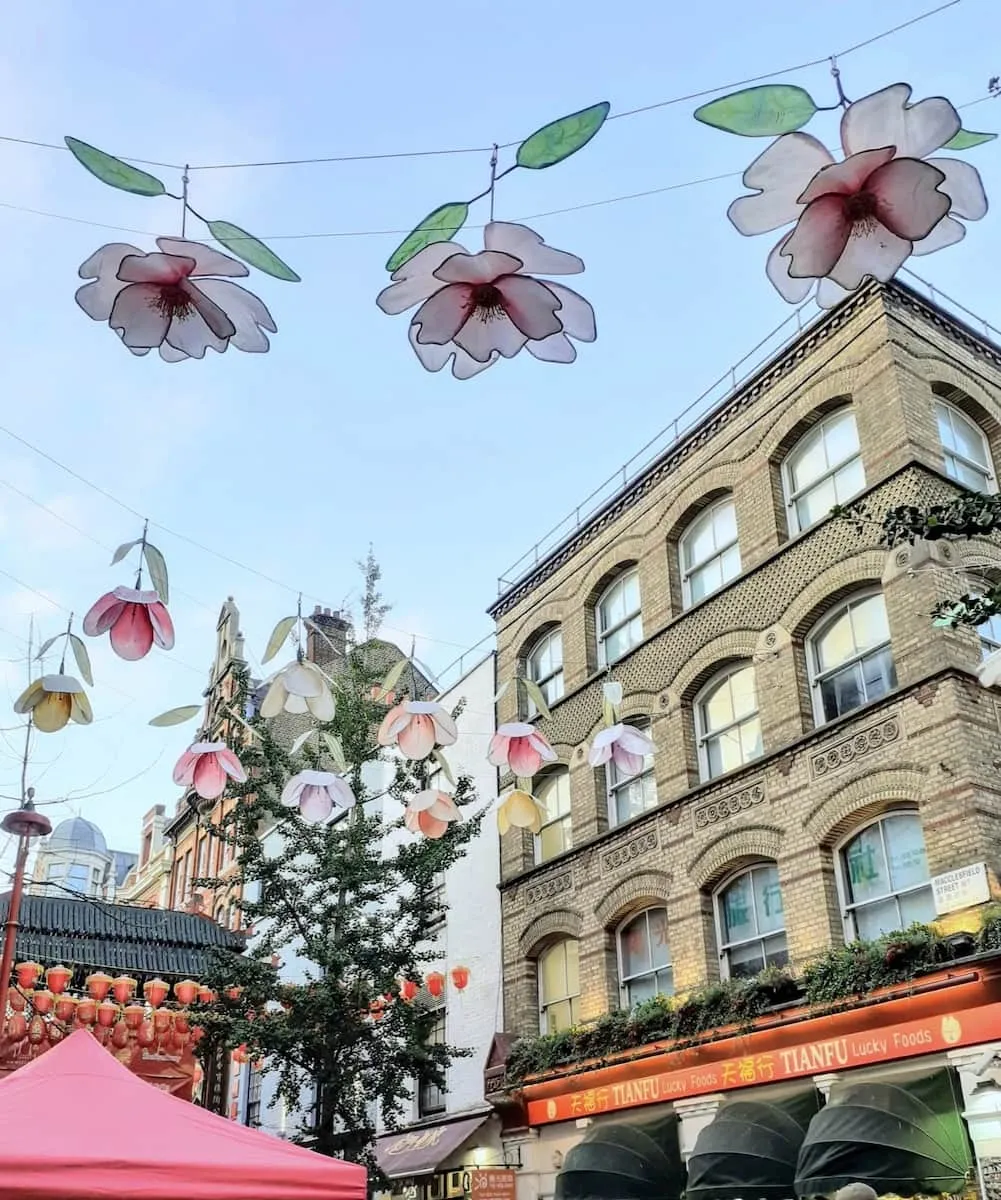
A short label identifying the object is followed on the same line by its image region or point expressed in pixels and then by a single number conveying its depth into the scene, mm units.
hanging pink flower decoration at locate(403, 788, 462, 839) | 7098
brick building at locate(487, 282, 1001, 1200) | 13773
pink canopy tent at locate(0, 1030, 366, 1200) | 4953
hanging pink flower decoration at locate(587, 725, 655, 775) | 6934
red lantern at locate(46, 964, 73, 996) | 14570
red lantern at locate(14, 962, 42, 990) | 14438
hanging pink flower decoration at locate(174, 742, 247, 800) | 7207
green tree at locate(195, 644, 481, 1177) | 16062
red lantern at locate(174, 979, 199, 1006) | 15820
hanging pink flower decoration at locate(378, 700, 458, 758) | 6450
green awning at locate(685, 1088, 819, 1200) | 12656
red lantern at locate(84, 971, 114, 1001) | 14953
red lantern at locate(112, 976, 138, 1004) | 15289
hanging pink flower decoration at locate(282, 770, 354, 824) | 7375
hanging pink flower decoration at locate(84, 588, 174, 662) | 5637
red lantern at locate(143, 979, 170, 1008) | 15695
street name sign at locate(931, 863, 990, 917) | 12250
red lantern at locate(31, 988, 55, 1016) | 14312
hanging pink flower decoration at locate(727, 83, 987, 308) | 2807
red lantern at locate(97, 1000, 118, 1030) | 14812
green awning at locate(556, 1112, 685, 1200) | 14523
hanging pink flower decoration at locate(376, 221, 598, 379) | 3109
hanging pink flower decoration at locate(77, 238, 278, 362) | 3215
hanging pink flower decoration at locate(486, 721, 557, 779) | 6691
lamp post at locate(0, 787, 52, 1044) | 9664
